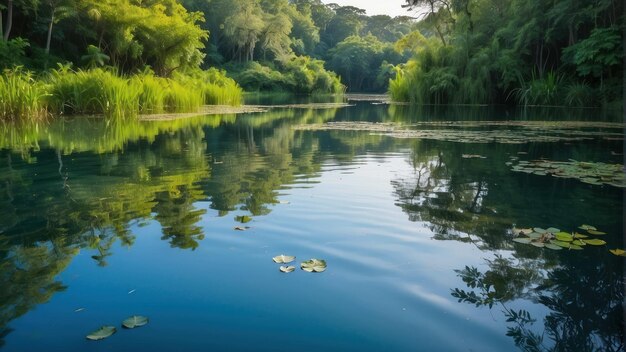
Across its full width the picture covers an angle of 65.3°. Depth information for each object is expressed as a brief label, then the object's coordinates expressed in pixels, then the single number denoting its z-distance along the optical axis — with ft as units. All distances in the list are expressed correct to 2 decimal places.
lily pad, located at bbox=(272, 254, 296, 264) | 8.62
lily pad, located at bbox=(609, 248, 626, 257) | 8.87
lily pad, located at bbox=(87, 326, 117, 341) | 6.00
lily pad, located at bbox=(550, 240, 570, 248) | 9.38
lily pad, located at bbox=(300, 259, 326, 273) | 8.21
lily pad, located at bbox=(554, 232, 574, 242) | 9.66
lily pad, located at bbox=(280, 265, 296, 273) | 8.18
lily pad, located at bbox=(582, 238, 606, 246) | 9.46
